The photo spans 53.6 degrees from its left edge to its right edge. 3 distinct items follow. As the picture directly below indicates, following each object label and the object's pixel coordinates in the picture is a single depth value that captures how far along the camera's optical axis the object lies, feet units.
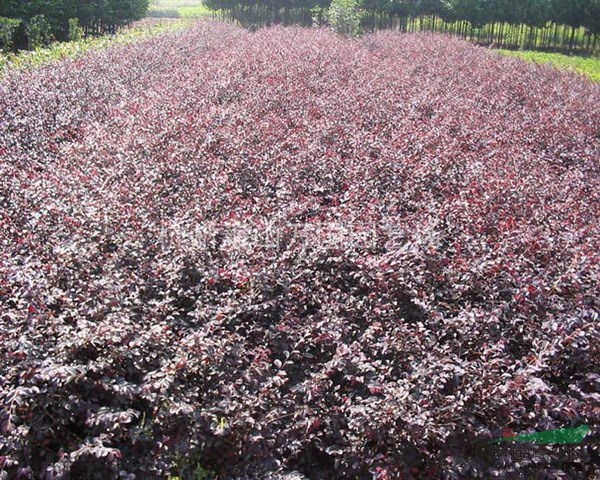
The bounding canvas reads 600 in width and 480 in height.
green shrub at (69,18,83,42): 58.00
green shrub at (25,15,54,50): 51.26
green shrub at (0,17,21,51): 45.60
